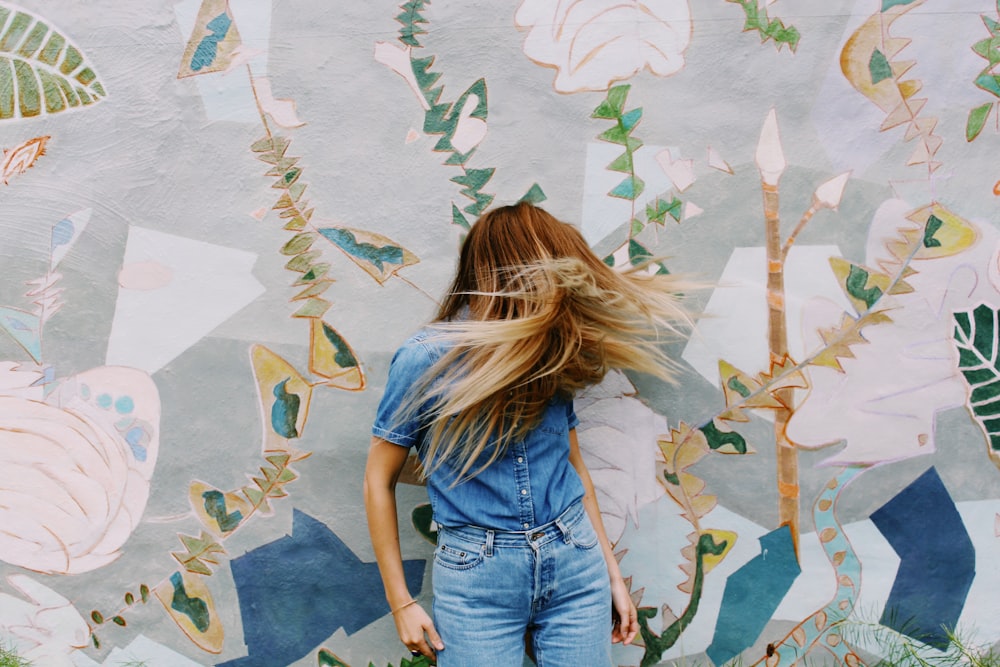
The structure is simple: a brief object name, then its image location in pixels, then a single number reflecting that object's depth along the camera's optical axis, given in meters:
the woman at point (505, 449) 1.66
